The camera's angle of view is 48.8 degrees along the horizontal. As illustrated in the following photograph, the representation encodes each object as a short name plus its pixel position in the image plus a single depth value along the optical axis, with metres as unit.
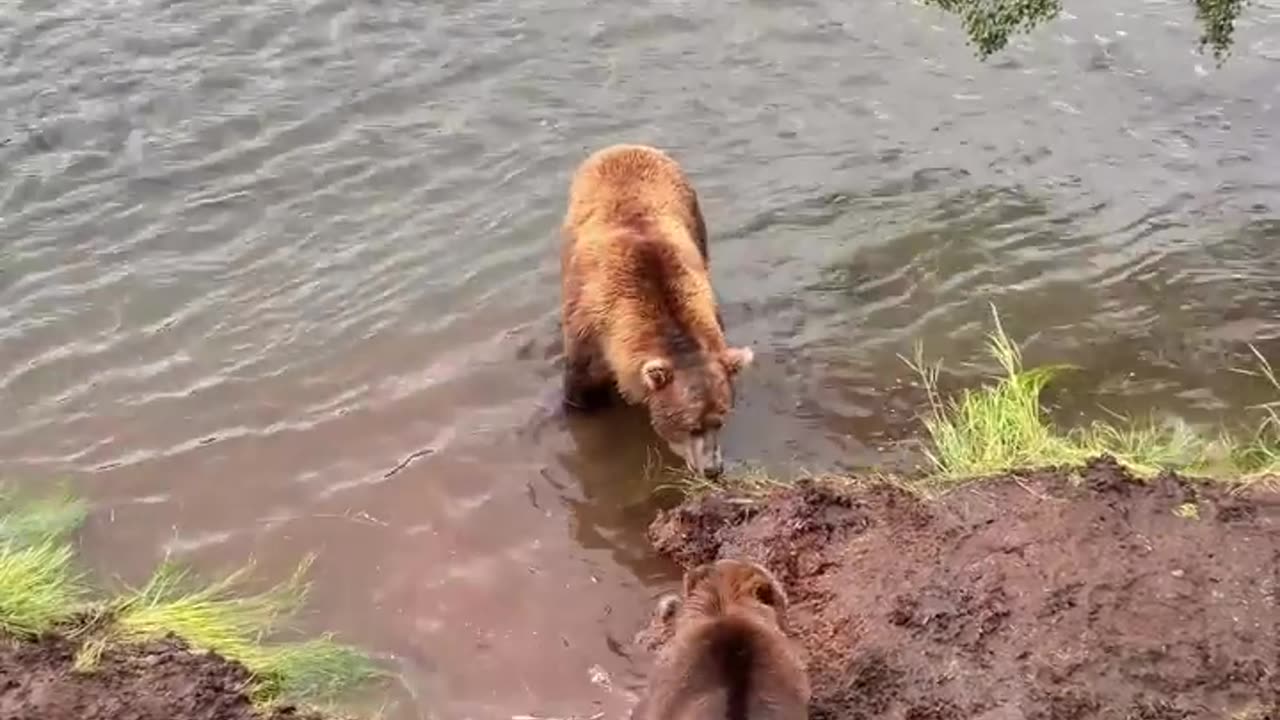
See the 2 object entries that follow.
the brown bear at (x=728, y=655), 5.65
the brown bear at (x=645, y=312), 8.41
